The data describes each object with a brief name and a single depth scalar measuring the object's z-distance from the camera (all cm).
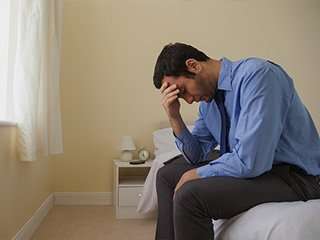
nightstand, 291
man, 114
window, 201
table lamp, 320
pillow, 302
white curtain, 203
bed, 98
